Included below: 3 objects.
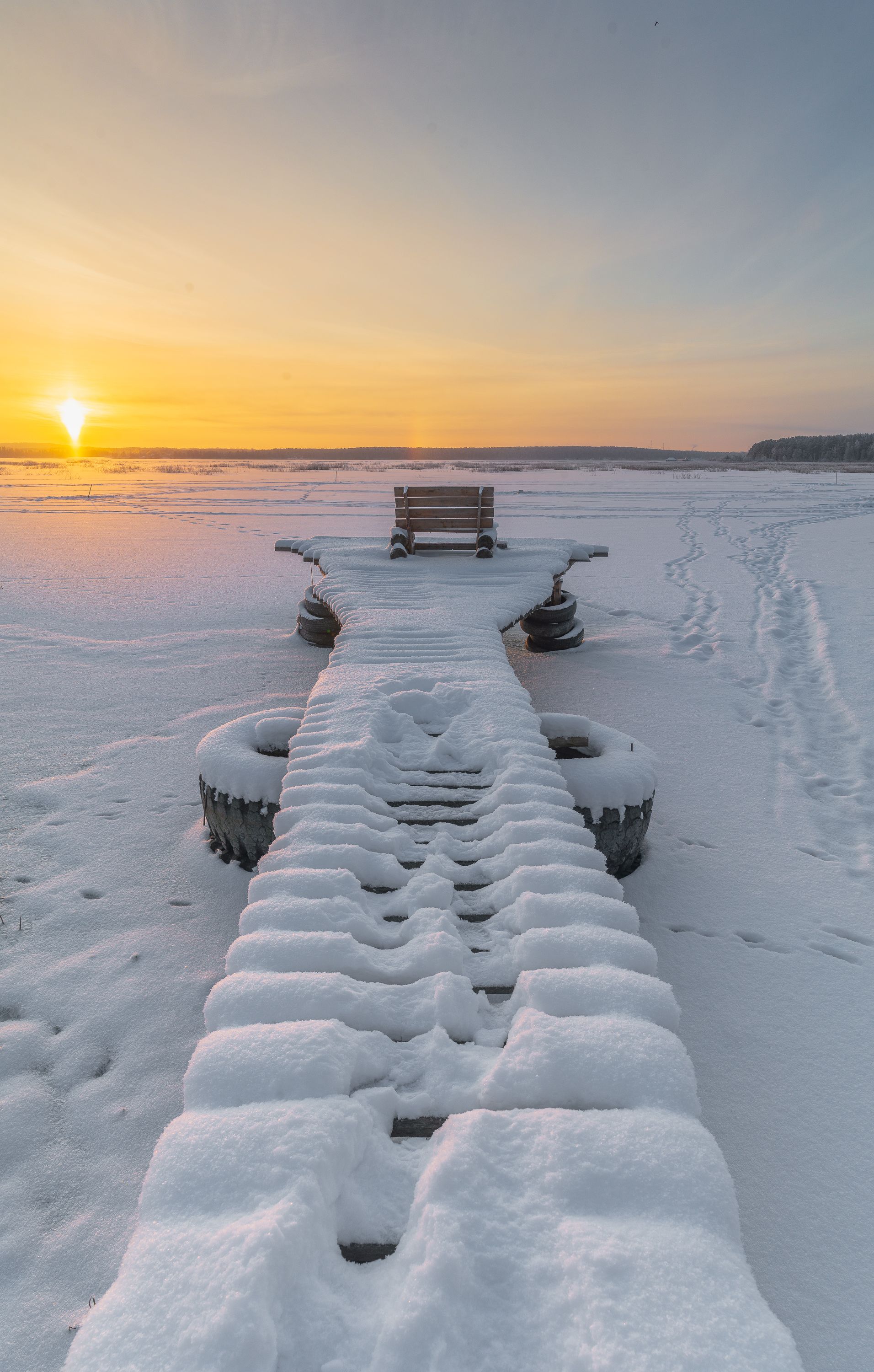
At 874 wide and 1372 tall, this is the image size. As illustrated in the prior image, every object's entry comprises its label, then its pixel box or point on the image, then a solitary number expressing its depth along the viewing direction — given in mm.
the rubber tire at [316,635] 7719
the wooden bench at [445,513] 8680
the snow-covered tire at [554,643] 7730
